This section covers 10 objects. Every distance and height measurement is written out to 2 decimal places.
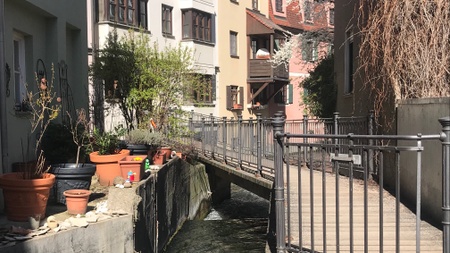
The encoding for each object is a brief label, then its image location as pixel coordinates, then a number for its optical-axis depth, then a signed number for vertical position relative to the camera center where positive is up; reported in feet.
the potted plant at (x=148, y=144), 38.24 -2.62
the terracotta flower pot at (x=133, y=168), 28.45 -3.28
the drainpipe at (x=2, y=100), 23.47 +0.65
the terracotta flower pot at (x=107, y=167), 30.48 -3.44
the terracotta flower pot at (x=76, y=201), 21.86 -3.99
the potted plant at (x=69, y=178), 24.62 -3.29
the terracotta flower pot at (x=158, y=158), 38.68 -3.70
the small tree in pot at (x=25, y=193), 20.57 -3.38
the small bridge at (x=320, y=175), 13.37 -3.97
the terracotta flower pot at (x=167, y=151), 40.85 -3.43
